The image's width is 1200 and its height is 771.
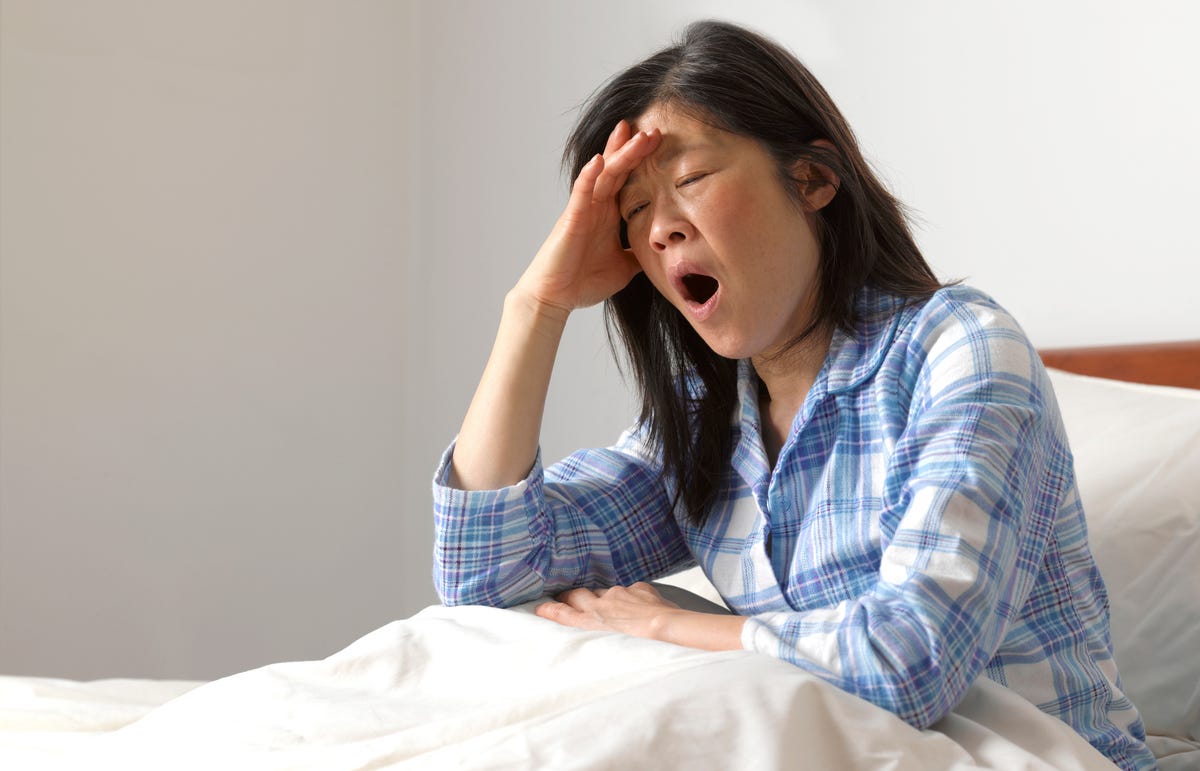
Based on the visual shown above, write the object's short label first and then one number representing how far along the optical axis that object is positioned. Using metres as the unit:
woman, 0.89
